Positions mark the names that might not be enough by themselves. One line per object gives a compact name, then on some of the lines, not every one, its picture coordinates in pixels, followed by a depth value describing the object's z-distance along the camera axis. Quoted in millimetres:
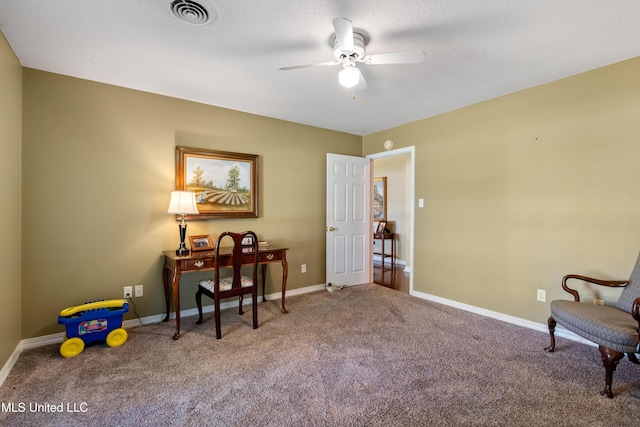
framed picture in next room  6359
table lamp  2840
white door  4324
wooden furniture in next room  5898
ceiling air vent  1732
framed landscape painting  3221
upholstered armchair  1815
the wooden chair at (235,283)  2684
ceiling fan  1938
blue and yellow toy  2342
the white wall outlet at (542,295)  2846
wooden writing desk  2633
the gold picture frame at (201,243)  3045
